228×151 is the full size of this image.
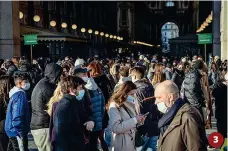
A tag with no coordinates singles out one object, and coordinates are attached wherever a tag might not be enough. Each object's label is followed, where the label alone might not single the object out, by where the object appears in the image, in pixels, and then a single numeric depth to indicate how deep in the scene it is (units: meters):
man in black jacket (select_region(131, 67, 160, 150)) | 8.52
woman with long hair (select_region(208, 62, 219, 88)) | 19.92
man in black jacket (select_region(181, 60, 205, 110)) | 10.32
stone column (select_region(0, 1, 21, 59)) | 24.78
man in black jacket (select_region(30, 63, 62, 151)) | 7.59
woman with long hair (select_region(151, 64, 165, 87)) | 10.77
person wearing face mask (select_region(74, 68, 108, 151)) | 8.45
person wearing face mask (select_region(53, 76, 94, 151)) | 6.23
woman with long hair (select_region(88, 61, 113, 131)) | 9.36
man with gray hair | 4.66
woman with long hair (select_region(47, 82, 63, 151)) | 6.41
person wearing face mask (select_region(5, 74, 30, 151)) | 7.82
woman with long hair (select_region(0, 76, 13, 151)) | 8.29
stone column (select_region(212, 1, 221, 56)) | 32.59
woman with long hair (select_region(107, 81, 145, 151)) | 6.70
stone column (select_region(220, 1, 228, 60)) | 26.40
